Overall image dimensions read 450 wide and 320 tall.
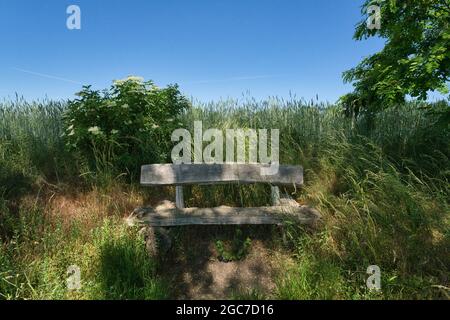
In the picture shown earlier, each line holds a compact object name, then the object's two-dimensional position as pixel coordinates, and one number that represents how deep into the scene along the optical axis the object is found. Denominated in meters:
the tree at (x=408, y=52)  4.51
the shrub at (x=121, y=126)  5.04
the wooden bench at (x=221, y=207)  4.05
